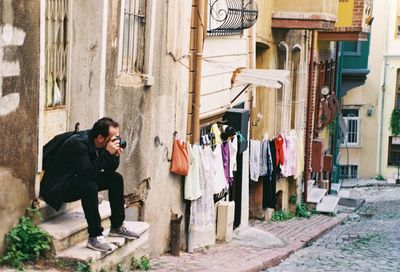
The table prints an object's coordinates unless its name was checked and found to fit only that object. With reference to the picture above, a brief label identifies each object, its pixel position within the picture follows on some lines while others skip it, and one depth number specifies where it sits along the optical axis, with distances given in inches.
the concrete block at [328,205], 871.7
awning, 622.8
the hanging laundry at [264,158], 715.4
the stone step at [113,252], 326.6
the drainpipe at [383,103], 1521.9
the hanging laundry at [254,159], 692.1
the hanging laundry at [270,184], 737.0
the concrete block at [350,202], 1031.6
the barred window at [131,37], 423.5
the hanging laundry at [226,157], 566.4
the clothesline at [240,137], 601.0
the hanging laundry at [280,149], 749.3
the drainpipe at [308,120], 882.5
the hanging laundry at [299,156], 825.5
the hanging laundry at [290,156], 773.3
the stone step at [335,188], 1138.7
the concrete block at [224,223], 564.4
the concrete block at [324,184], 1099.3
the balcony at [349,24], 975.6
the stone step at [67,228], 328.2
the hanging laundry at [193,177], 497.7
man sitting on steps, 331.9
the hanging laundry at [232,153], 576.2
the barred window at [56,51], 357.4
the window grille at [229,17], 557.3
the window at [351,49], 1370.6
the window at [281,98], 796.3
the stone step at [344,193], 1144.2
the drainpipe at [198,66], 509.0
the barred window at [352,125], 1557.6
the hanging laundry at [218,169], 541.3
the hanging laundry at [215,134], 565.1
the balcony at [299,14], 762.2
